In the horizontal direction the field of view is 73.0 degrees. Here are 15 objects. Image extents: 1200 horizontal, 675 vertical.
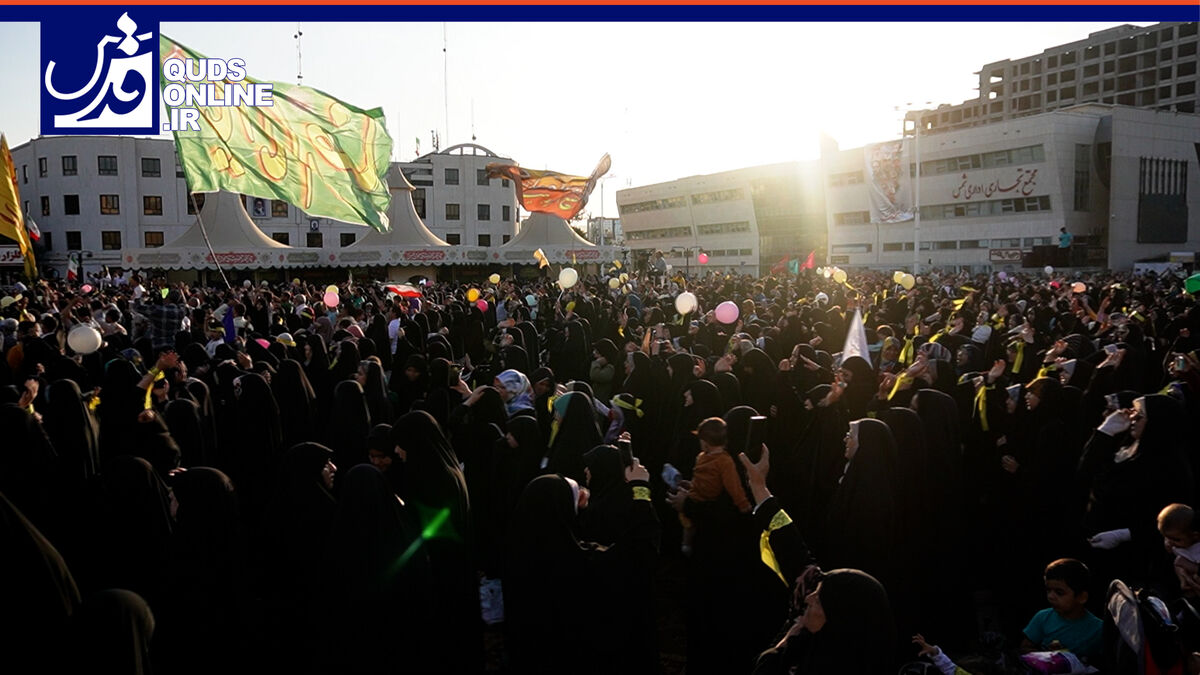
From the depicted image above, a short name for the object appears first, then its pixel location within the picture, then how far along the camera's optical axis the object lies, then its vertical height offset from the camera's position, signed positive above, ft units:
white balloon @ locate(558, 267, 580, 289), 52.11 -0.35
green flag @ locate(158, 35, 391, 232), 32.04 +5.31
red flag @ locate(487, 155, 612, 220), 84.23 +8.43
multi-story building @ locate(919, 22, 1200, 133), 189.98 +49.49
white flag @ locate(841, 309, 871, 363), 26.25 -2.48
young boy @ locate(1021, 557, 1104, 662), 10.21 -4.49
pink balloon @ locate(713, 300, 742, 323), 33.63 -1.72
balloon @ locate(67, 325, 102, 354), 23.49 -1.83
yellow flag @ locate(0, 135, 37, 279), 33.35 +2.89
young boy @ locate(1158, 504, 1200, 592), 9.73 -3.30
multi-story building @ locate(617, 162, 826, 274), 185.57 +13.76
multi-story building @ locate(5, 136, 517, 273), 150.41 +13.82
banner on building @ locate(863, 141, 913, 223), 121.49 +13.22
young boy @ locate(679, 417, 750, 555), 11.78 -2.97
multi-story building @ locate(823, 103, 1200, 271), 136.87 +14.22
